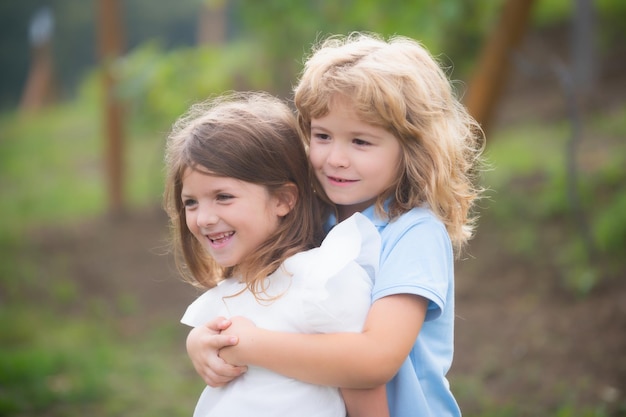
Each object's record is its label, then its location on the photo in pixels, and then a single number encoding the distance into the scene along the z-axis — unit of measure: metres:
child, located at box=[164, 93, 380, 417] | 1.78
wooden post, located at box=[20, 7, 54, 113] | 11.25
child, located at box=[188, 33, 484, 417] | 1.73
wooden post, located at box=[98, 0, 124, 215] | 7.30
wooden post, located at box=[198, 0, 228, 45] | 11.52
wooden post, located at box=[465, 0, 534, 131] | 5.21
